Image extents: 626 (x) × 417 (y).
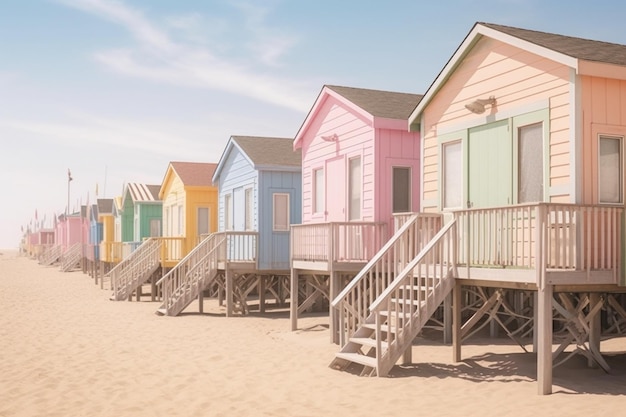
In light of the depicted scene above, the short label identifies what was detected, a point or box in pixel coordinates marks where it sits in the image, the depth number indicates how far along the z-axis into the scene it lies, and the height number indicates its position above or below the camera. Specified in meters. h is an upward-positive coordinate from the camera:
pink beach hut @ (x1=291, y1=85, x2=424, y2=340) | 16.80 +1.07
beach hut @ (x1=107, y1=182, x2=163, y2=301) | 28.23 -0.52
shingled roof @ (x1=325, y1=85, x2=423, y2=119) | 17.22 +3.10
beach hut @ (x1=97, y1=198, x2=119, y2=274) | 40.94 -0.02
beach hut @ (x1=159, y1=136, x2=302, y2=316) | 22.54 -0.36
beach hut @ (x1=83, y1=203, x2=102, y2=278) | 48.20 -0.78
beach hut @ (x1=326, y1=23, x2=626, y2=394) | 10.76 +0.65
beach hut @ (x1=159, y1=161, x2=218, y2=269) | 28.41 +0.74
